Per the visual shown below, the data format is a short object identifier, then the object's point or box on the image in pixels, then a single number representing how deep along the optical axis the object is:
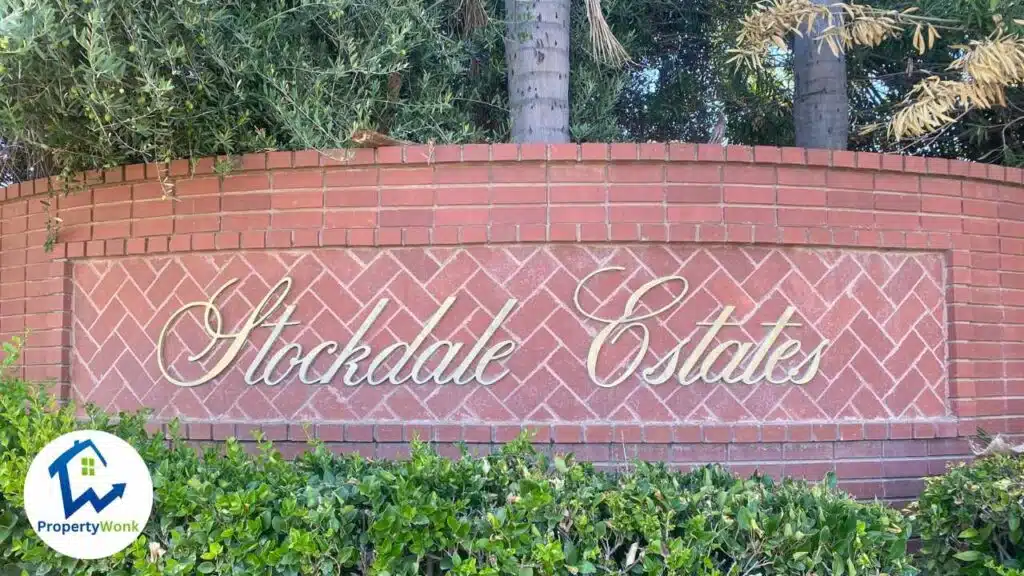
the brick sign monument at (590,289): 5.06
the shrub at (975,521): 3.98
